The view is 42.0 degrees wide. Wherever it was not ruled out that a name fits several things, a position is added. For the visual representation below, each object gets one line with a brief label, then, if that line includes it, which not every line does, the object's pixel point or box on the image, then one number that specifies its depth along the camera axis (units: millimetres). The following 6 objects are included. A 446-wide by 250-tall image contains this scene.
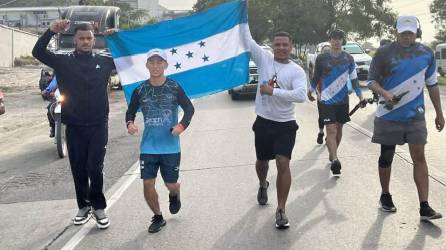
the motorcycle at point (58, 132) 10188
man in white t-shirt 5629
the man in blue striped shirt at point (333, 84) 8328
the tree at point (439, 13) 54269
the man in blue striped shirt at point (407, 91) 5711
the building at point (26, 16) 104569
